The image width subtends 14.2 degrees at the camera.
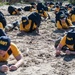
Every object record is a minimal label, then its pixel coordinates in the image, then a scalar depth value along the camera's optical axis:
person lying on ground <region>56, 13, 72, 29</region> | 11.81
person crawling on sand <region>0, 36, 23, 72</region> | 5.65
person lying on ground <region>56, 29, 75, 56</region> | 7.01
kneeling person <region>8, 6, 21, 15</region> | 19.52
